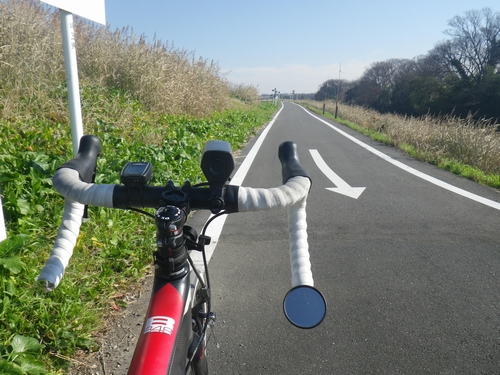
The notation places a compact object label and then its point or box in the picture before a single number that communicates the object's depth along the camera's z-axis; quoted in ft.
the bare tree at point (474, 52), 137.49
